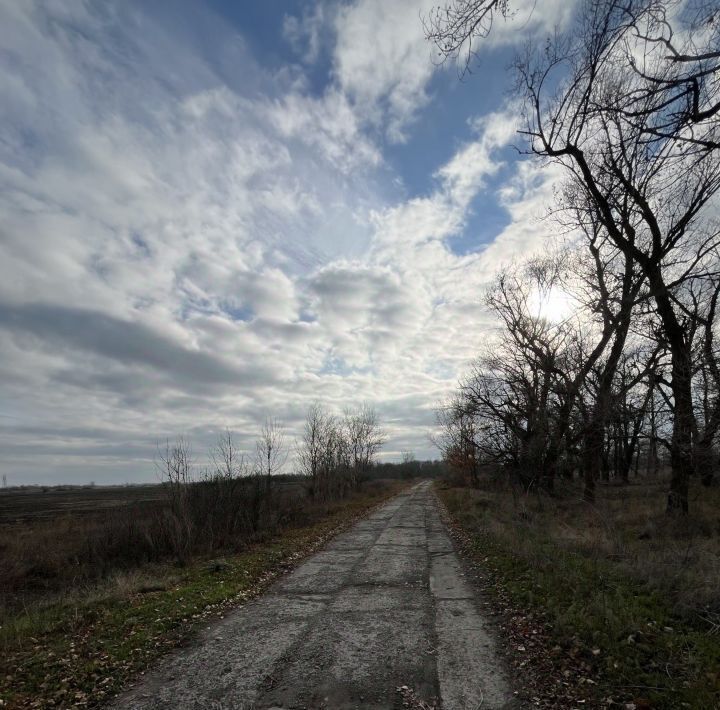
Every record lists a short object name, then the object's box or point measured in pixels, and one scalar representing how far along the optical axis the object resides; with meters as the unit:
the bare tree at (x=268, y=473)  21.74
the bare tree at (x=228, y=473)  19.29
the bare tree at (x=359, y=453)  54.49
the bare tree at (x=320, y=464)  37.20
